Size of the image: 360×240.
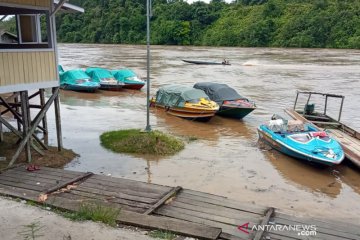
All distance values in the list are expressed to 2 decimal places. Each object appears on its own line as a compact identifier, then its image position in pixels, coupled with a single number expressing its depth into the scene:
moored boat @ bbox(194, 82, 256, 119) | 20.70
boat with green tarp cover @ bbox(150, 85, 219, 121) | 19.91
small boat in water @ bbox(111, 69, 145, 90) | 30.55
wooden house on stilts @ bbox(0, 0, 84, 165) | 10.09
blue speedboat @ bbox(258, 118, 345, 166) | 13.04
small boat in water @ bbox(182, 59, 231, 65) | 48.09
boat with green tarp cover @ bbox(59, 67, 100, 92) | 28.50
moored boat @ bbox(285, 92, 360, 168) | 13.74
